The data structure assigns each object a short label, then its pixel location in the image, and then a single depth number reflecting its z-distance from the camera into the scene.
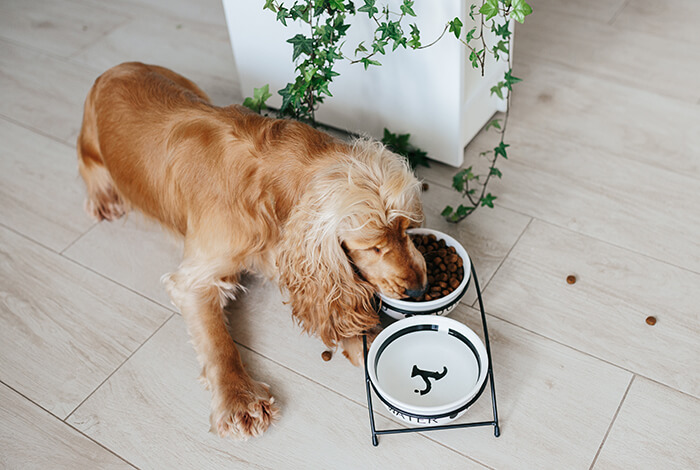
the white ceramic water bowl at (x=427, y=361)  1.56
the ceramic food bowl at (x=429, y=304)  1.63
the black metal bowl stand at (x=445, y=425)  1.47
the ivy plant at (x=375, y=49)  1.70
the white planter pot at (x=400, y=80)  1.95
